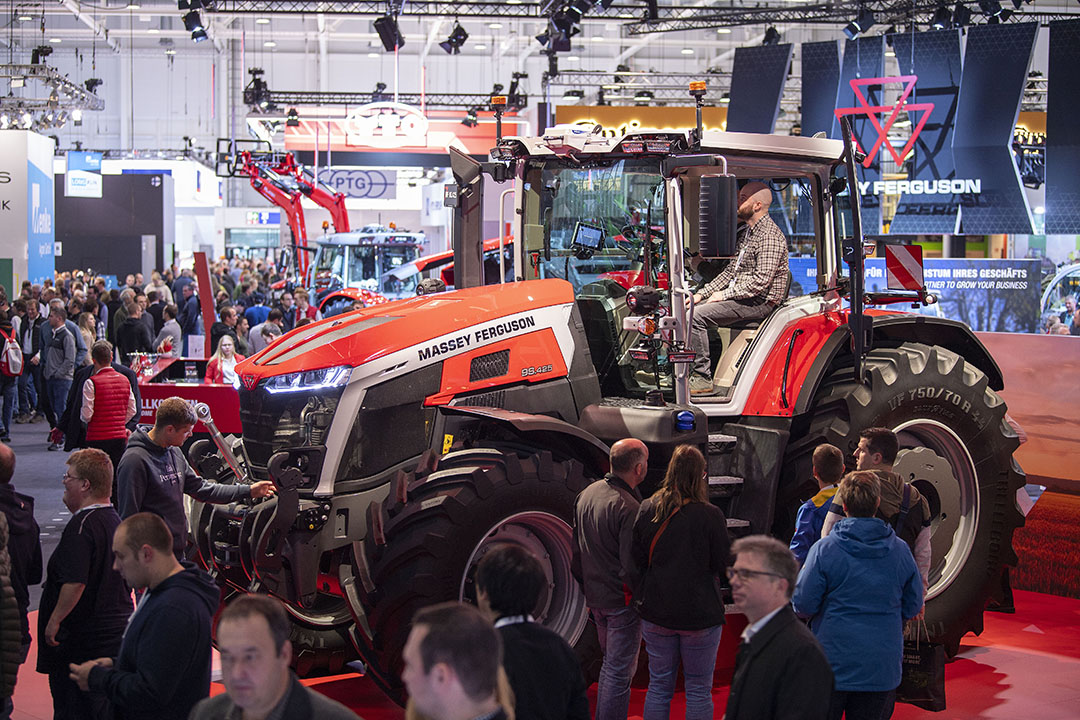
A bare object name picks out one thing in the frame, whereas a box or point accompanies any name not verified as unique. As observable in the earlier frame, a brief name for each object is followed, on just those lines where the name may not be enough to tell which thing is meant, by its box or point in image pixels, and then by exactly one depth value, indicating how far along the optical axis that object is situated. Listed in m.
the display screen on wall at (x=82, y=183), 30.00
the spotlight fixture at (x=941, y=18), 17.14
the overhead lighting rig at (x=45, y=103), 26.23
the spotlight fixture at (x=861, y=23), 17.75
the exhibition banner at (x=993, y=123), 13.51
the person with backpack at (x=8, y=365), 13.57
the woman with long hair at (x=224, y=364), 10.41
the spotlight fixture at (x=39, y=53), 25.42
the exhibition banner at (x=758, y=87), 16.19
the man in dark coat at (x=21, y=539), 4.90
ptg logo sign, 39.47
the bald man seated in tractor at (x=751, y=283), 6.50
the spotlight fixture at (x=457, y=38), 22.13
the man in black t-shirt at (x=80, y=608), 4.50
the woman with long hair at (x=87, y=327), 14.10
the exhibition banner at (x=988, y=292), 11.15
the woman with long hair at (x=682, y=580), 4.72
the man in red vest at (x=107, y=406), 9.07
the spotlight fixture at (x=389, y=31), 19.67
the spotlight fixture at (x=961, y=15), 17.78
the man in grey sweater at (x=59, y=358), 13.71
